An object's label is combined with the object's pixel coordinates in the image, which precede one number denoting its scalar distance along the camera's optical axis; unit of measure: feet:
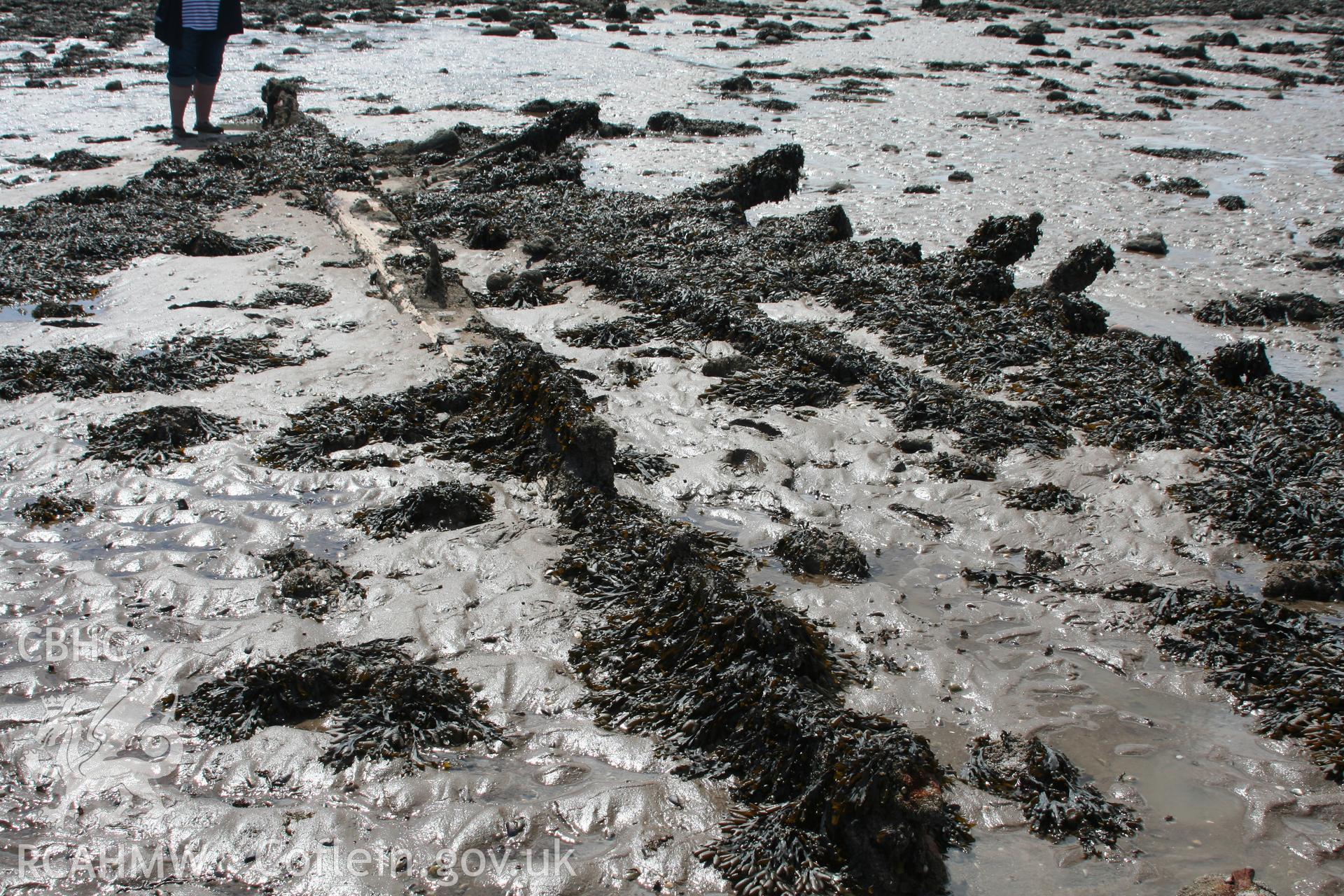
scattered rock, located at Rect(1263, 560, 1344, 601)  15.16
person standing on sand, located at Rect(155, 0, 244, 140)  41.19
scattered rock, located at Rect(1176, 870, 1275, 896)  9.32
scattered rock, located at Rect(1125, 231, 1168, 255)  31.09
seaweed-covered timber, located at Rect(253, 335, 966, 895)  9.95
